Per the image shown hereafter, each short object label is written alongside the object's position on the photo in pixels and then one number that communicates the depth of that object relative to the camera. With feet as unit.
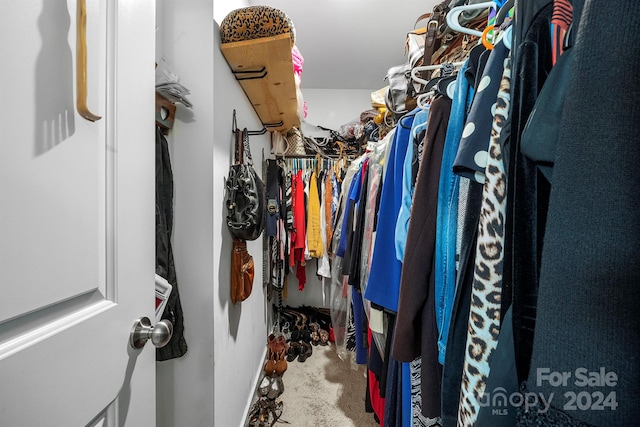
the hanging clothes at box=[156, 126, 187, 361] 2.78
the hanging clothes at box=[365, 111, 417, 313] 2.46
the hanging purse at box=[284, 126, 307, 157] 7.57
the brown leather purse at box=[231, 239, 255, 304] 3.83
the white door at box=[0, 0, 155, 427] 0.95
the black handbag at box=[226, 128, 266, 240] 3.49
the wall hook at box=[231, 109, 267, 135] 3.85
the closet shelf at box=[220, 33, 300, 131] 3.27
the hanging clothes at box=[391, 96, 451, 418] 1.86
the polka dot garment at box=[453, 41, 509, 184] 1.33
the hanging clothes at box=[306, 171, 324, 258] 7.66
